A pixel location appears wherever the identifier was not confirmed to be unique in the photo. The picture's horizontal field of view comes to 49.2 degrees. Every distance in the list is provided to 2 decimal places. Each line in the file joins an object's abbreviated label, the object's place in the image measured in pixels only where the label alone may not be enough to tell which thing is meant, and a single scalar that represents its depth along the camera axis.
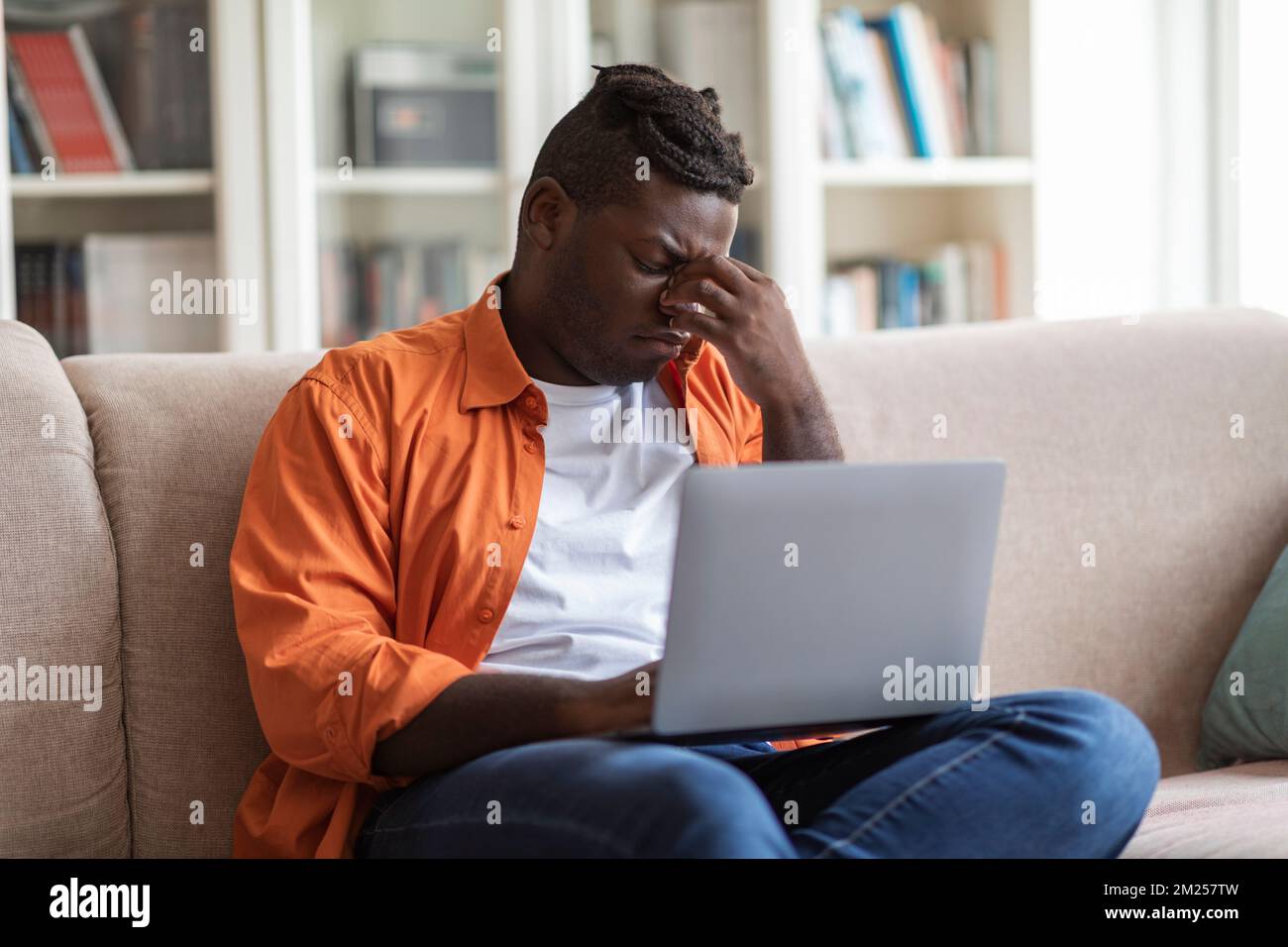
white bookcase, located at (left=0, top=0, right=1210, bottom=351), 2.43
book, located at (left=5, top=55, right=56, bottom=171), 2.39
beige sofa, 1.31
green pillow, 1.50
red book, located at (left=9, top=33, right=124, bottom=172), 2.40
